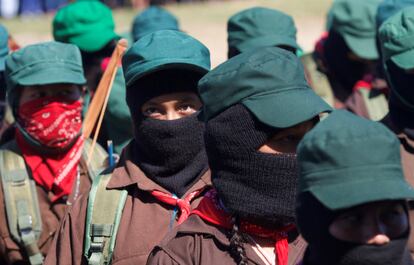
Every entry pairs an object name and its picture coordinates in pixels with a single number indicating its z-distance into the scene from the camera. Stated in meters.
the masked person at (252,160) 6.32
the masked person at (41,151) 9.52
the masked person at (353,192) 5.28
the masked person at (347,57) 13.29
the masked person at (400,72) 8.30
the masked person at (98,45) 11.28
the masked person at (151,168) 7.70
